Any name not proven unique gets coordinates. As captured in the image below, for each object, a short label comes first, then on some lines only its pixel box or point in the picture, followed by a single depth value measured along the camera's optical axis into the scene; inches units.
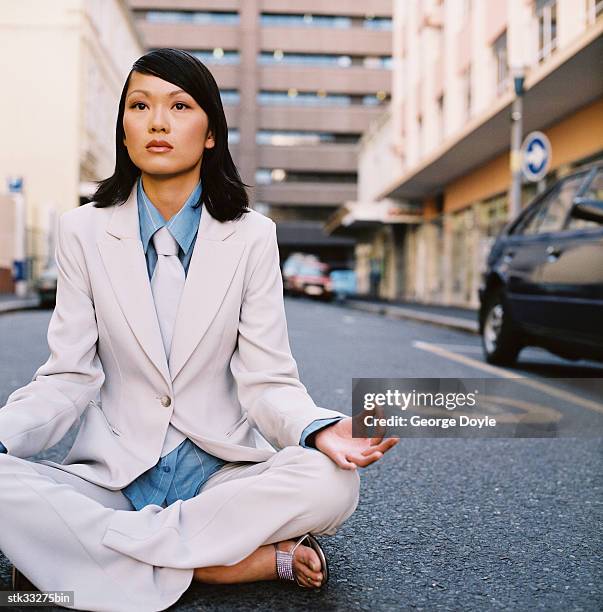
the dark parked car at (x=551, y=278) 242.4
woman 77.9
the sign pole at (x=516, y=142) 559.2
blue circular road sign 477.7
